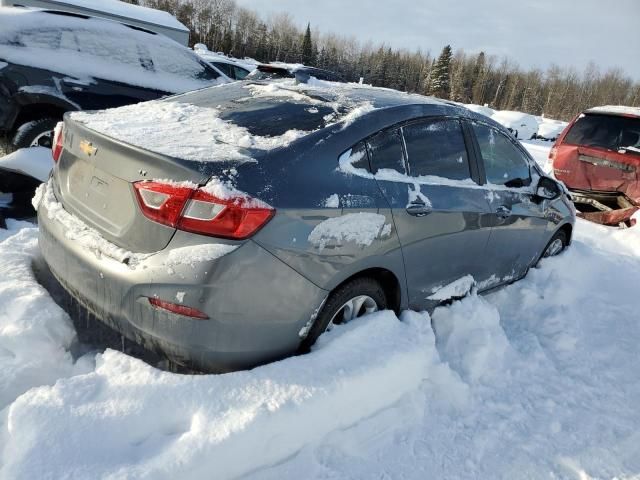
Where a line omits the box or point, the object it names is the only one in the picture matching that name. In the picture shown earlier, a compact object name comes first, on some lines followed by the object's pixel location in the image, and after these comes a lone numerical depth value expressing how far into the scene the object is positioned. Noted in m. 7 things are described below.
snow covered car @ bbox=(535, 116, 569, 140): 27.81
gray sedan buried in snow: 2.01
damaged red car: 6.93
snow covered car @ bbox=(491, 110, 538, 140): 25.21
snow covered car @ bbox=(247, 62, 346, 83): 10.30
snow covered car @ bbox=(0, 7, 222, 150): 4.99
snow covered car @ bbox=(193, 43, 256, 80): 15.41
